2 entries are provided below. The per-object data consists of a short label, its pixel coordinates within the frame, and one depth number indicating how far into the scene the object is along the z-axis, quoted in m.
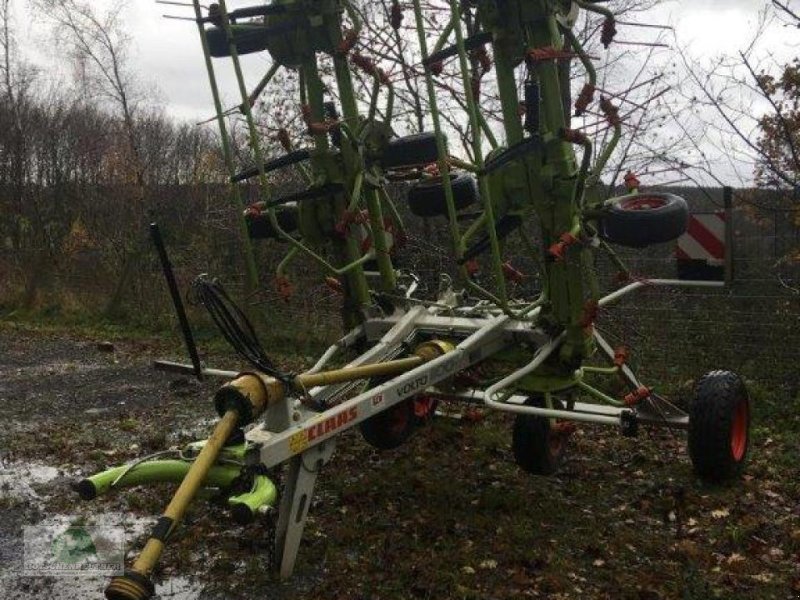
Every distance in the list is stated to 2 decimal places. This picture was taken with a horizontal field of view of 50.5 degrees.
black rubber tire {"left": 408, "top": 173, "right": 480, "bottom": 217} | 5.61
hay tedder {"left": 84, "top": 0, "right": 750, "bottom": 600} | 3.95
